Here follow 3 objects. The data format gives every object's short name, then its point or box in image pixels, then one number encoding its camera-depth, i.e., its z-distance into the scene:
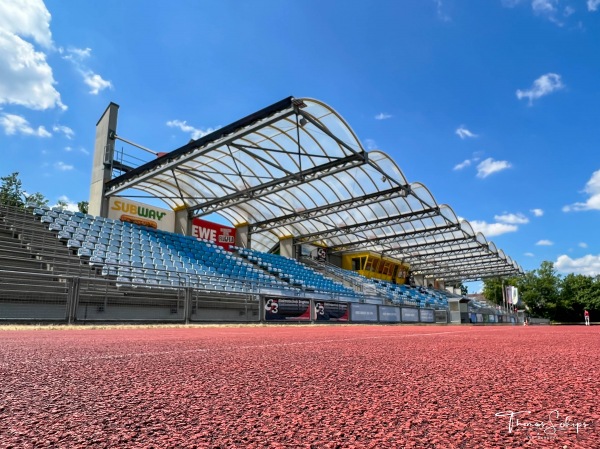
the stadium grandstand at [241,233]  13.91
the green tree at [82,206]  53.82
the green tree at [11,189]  47.69
